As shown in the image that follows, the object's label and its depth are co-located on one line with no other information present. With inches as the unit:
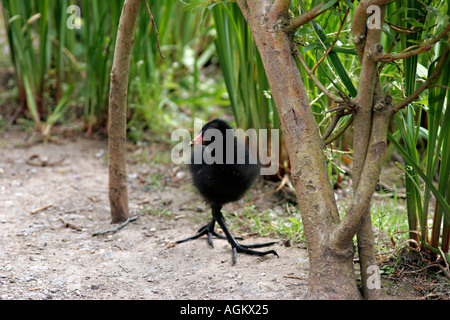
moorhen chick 109.3
